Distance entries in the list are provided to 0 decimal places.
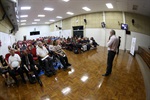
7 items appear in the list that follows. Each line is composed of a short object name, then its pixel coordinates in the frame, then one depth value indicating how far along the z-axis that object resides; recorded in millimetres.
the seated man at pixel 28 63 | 3283
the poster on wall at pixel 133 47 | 6580
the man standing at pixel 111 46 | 3252
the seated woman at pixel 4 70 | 3097
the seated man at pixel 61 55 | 4356
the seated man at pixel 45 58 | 3818
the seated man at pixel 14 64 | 3111
